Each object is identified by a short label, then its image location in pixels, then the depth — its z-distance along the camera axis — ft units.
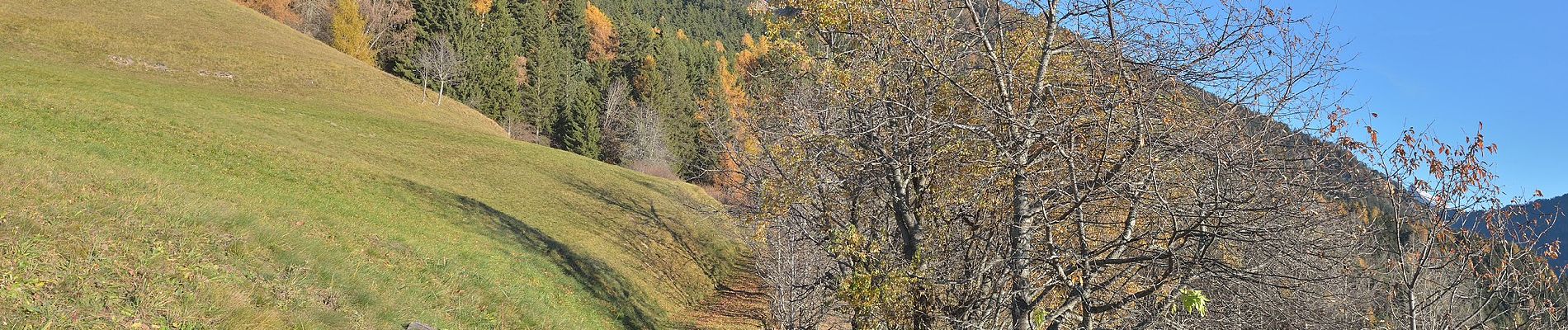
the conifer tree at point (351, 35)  196.44
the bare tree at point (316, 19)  206.59
